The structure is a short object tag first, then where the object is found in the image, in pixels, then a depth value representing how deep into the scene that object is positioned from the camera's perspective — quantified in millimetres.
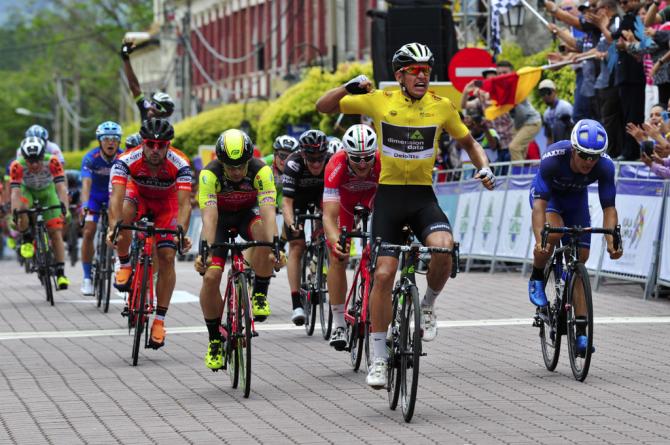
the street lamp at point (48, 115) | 109050
